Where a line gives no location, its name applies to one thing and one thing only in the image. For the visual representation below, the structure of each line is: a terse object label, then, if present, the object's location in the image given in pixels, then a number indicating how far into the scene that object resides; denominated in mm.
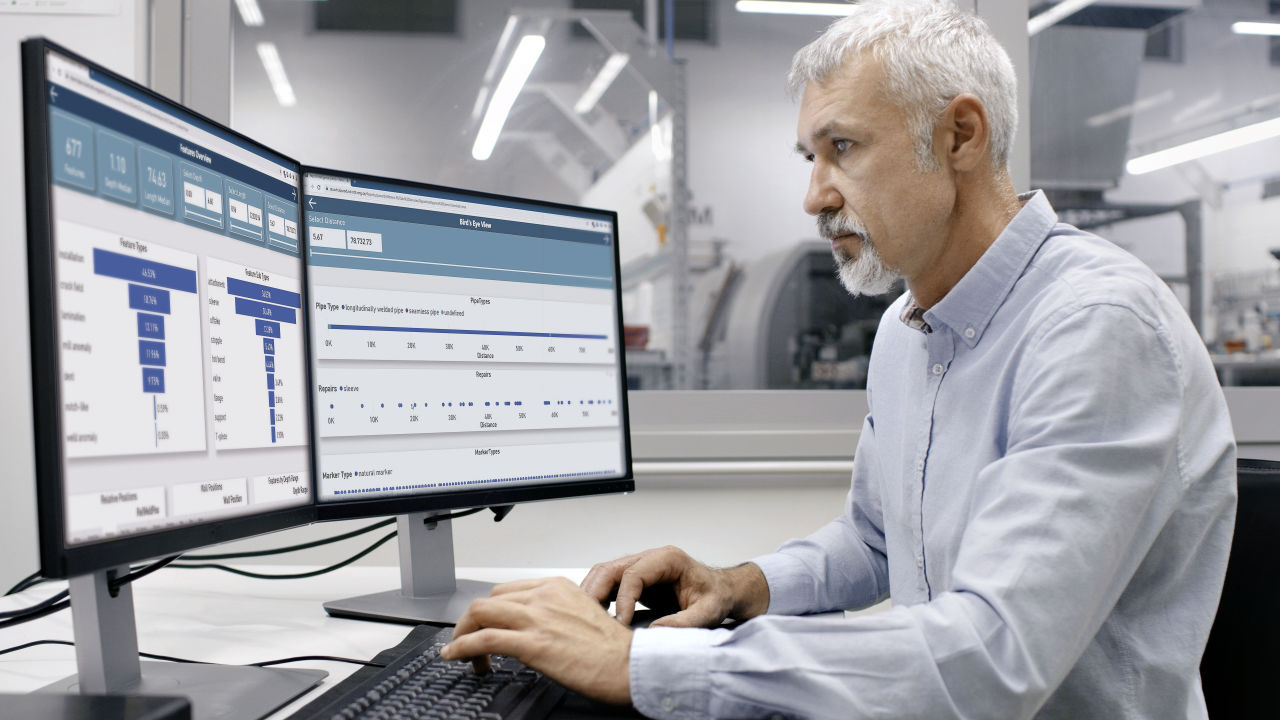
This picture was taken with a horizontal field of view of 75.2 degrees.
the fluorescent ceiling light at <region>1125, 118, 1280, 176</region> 2041
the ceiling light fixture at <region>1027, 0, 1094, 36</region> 1877
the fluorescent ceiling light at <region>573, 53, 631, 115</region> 1857
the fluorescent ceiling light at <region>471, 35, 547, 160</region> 1746
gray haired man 615
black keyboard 596
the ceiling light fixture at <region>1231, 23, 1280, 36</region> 2037
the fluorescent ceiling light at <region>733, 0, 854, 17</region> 1888
